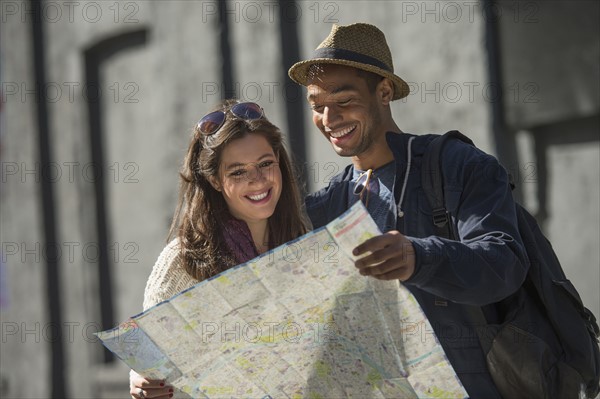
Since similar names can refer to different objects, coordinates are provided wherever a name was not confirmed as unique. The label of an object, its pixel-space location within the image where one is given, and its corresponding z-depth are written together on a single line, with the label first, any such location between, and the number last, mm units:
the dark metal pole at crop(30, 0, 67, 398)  10984
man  2467
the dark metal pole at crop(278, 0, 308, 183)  7703
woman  3113
